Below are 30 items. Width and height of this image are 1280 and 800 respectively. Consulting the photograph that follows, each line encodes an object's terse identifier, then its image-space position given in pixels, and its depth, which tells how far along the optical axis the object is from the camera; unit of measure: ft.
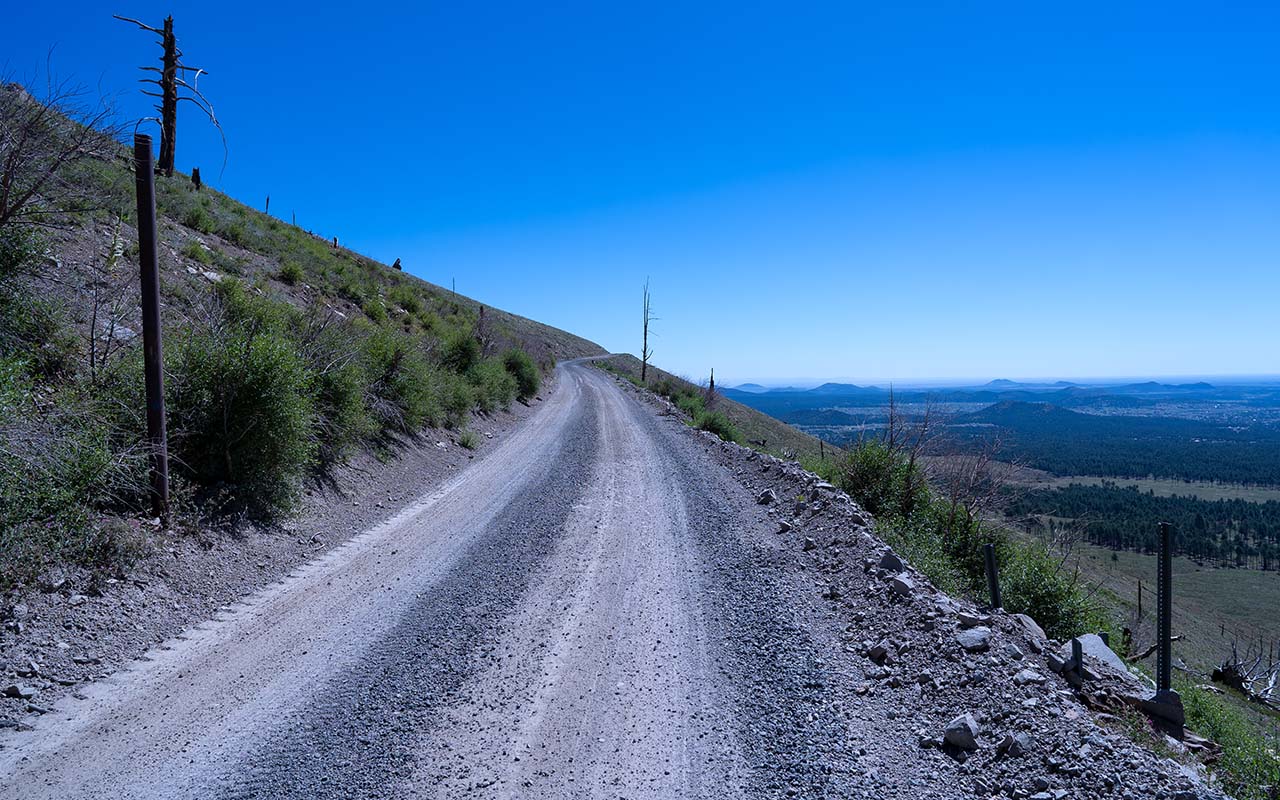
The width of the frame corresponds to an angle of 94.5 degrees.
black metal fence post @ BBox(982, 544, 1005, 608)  21.38
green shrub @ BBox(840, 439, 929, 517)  38.47
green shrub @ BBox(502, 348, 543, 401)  91.40
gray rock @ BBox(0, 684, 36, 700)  13.21
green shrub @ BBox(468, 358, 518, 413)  68.03
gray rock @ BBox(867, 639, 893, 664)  16.93
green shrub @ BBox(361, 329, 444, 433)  43.42
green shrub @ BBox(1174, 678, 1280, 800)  12.90
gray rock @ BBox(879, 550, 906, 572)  22.36
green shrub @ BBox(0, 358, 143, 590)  16.52
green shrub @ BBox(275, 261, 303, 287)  63.55
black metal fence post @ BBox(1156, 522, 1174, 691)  14.87
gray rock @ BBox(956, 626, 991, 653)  16.06
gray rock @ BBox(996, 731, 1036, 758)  11.98
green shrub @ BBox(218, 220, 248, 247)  65.00
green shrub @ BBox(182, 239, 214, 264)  49.24
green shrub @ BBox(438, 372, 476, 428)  55.01
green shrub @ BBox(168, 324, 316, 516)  24.49
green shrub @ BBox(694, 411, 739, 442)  77.56
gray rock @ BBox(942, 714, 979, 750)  12.63
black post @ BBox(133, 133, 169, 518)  20.97
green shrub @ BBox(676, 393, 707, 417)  91.09
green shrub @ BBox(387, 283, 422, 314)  84.64
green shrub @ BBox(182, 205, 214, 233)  59.77
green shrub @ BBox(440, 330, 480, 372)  68.95
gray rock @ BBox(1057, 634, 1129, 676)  18.67
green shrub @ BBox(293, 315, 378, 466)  33.65
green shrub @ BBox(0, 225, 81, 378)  22.88
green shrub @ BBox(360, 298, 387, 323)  70.03
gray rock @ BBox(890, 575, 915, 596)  19.91
